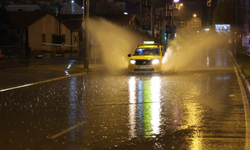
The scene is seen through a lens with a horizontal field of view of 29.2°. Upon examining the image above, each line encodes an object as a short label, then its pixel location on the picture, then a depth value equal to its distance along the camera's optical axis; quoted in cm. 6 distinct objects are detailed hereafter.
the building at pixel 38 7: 10144
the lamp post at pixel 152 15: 5121
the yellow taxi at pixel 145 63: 2427
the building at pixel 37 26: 6788
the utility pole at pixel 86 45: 2642
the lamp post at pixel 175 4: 8028
